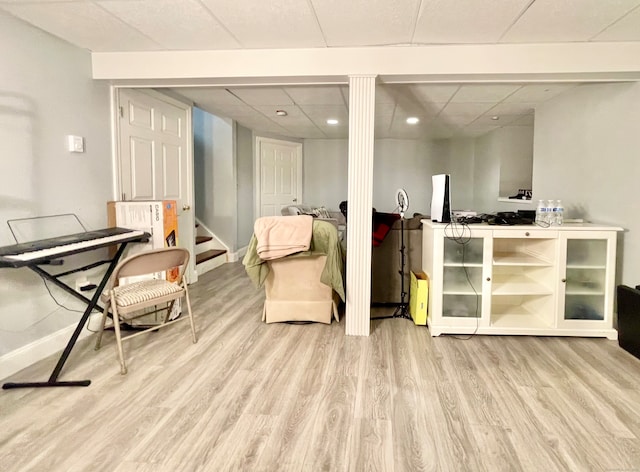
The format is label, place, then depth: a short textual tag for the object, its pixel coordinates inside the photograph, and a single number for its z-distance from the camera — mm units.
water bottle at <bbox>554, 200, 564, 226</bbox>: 2754
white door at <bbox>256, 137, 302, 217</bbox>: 6297
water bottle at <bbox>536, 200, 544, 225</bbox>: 2820
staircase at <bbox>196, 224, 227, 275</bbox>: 4895
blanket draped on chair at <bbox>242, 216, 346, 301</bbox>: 2818
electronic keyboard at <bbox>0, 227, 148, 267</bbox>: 1865
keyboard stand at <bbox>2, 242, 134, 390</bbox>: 2059
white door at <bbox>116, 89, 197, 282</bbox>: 3207
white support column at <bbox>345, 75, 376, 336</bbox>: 2732
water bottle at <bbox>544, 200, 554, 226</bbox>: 2768
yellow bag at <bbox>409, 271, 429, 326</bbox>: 2975
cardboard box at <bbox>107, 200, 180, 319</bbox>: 2998
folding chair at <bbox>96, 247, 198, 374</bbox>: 2238
